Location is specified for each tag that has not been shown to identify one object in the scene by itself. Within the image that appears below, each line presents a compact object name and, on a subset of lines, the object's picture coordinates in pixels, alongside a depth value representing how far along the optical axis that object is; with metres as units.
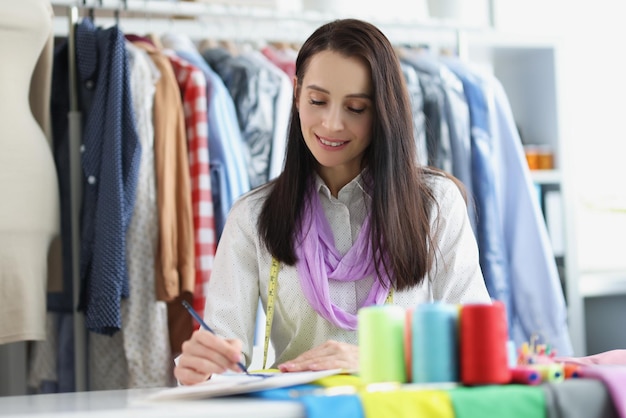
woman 1.87
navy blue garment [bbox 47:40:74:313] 2.84
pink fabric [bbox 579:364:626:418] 1.23
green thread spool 1.28
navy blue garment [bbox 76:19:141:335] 2.62
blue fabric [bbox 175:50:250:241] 2.83
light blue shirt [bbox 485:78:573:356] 3.06
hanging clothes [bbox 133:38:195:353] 2.69
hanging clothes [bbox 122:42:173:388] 2.70
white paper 1.26
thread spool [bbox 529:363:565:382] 1.28
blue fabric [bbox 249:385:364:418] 1.15
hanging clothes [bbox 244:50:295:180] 2.92
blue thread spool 1.26
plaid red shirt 2.76
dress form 2.45
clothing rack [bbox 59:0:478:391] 2.81
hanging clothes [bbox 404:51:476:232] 3.06
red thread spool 1.25
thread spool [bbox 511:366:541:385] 1.26
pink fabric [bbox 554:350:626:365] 1.47
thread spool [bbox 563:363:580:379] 1.34
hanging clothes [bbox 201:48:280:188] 2.92
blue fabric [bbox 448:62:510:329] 3.03
